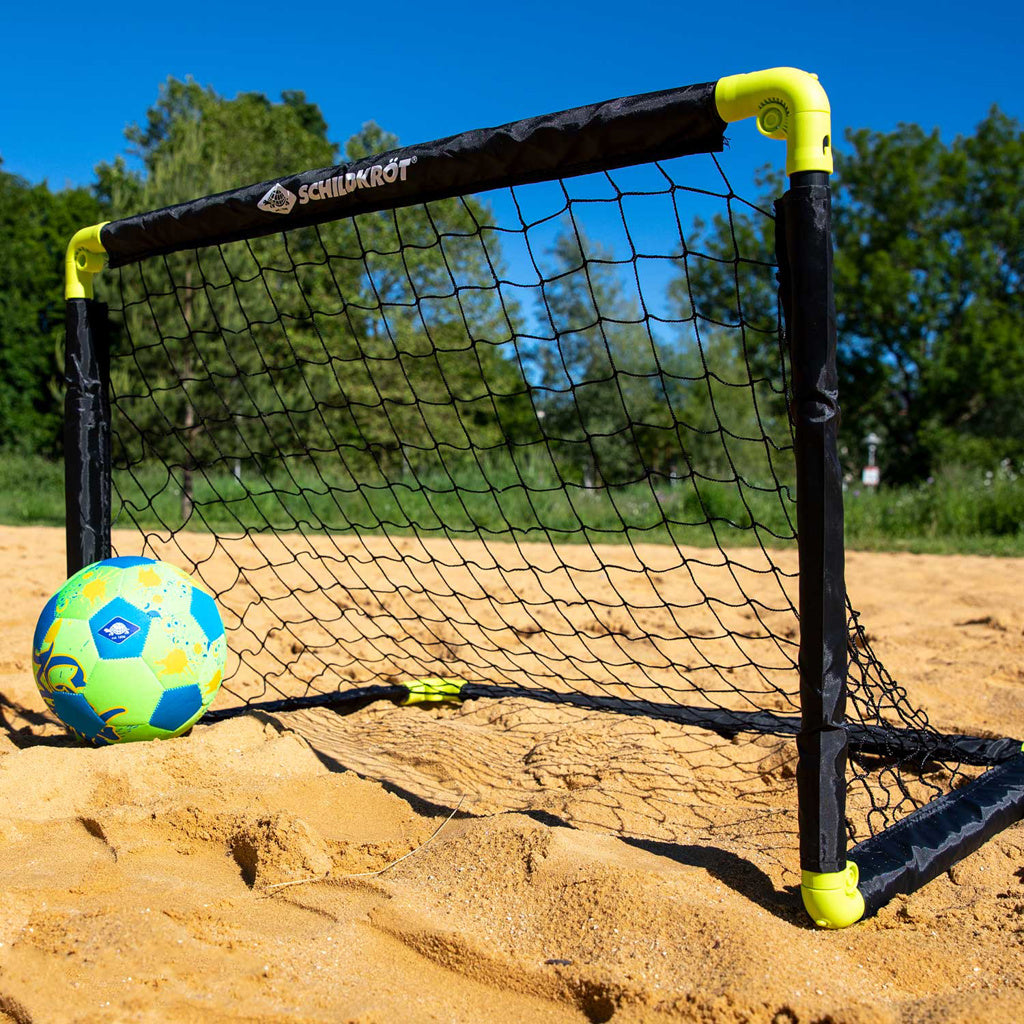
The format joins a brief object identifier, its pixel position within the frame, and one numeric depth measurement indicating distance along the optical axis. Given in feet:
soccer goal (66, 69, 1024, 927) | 6.03
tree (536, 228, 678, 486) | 74.43
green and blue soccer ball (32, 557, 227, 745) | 8.69
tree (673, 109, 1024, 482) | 86.33
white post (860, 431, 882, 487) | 92.63
